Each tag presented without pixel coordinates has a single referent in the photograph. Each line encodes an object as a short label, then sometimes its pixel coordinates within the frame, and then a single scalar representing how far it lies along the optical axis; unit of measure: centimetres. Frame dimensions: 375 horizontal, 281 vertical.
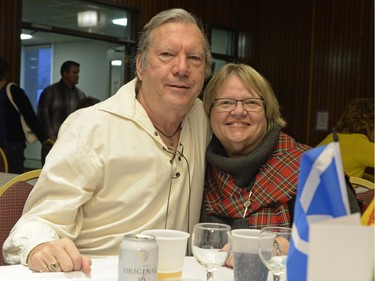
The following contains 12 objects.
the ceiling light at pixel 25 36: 636
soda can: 109
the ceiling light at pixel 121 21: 744
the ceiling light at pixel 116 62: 767
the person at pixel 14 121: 538
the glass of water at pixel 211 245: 125
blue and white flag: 83
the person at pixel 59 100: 673
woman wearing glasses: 195
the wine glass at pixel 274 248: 117
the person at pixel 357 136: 473
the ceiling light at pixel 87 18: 708
